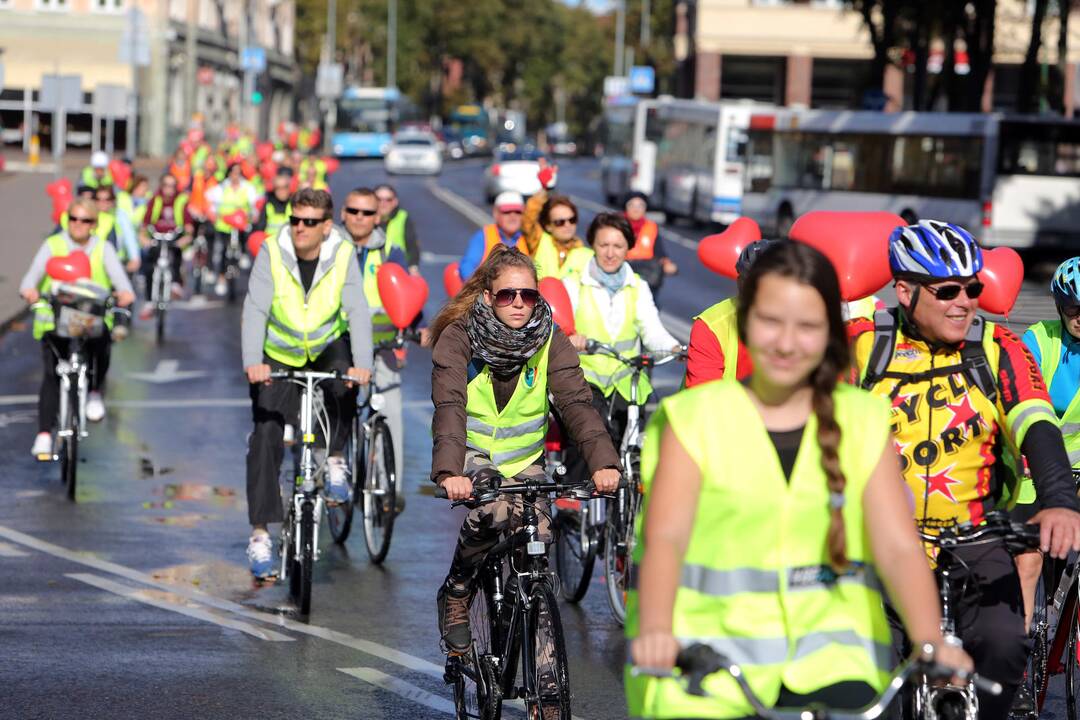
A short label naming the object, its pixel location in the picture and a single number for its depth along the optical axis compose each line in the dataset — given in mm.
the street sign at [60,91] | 39125
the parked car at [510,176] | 51000
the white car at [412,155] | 70938
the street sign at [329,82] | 95625
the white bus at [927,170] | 34031
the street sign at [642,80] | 92650
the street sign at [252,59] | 76375
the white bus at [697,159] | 43188
